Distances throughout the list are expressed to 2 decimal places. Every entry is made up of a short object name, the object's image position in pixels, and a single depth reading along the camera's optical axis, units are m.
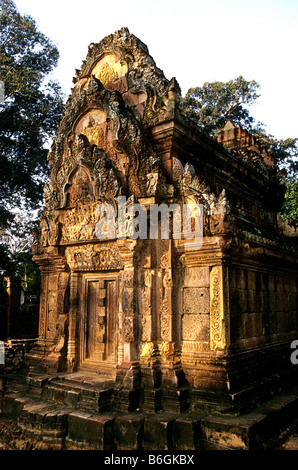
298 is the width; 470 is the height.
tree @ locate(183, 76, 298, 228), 24.52
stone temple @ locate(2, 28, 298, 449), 5.62
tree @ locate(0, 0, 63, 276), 18.39
